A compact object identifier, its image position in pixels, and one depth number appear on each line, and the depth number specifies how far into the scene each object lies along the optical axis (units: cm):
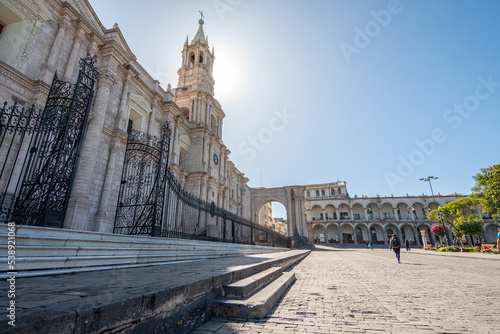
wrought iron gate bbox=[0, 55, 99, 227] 361
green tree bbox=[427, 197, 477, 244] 3316
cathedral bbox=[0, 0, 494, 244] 825
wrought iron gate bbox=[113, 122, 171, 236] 642
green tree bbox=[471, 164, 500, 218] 1762
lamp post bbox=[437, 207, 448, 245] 2434
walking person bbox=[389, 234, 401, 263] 1105
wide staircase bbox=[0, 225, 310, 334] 135
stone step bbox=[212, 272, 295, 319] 252
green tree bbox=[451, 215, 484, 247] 2481
